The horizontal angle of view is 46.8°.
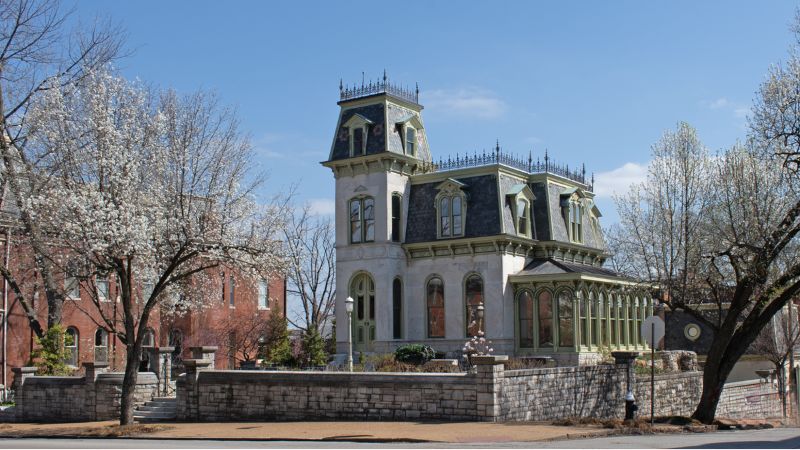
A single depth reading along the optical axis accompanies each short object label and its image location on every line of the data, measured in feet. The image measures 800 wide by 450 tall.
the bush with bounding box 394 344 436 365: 123.03
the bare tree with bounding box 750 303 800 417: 147.54
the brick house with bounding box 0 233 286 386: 130.28
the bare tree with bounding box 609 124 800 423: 86.74
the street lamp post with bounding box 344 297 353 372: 110.32
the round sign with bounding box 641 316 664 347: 76.84
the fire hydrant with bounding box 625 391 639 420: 82.08
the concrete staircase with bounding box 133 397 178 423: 94.48
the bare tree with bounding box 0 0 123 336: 91.50
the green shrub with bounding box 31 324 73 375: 111.74
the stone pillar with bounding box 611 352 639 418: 97.92
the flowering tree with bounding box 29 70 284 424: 85.46
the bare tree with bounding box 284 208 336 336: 209.36
